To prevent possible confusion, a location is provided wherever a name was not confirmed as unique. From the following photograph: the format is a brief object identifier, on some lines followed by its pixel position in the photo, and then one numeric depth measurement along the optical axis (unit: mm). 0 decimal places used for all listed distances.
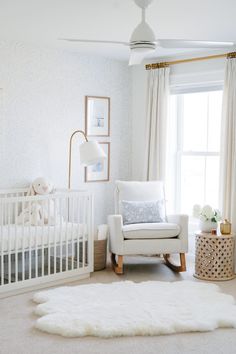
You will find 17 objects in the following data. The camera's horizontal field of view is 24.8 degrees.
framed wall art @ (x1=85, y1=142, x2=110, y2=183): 6008
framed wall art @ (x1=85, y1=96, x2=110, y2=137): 5949
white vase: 5160
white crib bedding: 4391
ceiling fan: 3527
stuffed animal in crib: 4648
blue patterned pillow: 5336
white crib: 4438
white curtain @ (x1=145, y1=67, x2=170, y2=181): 5980
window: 5801
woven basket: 5289
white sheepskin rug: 3582
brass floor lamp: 5320
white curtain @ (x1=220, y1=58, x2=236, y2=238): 5258
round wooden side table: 5020
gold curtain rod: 5293
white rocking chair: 5055
